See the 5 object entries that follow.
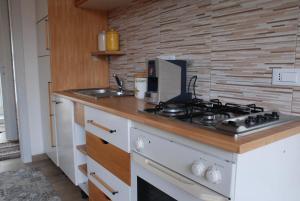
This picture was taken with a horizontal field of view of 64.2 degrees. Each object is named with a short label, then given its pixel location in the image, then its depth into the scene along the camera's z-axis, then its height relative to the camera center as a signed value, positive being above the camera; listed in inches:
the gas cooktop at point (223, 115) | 34.2 -8.1
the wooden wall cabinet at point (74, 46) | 90.9 +9.3
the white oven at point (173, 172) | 31.4 -16.0
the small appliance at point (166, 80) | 59.7 -2.9
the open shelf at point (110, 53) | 91.2 +6.3
